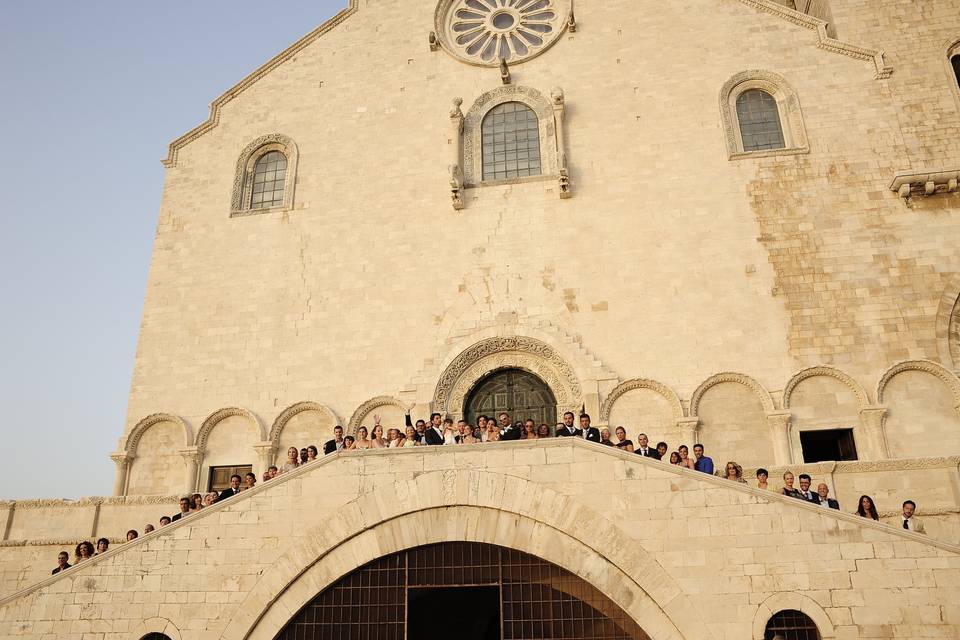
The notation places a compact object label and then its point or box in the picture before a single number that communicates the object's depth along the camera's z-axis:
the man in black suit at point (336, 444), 12.28
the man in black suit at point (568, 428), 11.02
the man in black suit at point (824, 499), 10.22
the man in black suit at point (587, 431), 10.91
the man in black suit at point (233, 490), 12.07
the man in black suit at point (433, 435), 11.61
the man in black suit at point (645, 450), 11.01
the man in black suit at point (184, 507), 11.80
